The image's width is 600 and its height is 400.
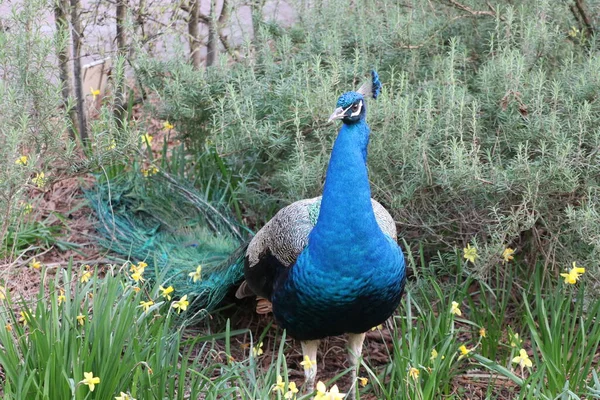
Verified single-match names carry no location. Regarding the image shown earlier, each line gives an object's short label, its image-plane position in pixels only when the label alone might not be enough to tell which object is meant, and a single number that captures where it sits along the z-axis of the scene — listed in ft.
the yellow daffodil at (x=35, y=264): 11.64
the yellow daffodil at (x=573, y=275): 9.62
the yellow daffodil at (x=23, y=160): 11.06
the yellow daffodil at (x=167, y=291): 9.95
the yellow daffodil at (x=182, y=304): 9.86
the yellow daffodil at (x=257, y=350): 9.93
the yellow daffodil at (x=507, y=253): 10.75
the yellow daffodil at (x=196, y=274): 11.39
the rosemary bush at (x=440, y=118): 10.49
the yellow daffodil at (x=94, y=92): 15.81
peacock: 9.52
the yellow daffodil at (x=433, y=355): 9.70
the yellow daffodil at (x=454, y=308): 10.08
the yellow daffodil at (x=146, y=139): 14.30
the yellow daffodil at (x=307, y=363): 8.77
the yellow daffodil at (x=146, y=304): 9.49
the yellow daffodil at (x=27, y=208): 12.86
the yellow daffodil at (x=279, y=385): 8.03
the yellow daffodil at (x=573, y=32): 12.60
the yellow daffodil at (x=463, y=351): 9.87
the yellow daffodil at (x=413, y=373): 8.94
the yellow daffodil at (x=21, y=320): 10.50
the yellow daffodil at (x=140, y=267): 10.19
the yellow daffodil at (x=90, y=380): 7.97
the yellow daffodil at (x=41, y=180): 10.55
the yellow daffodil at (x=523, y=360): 9.02
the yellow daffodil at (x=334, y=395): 7.28
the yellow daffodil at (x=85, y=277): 9.96
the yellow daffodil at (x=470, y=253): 10.64
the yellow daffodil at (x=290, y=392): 7.96
